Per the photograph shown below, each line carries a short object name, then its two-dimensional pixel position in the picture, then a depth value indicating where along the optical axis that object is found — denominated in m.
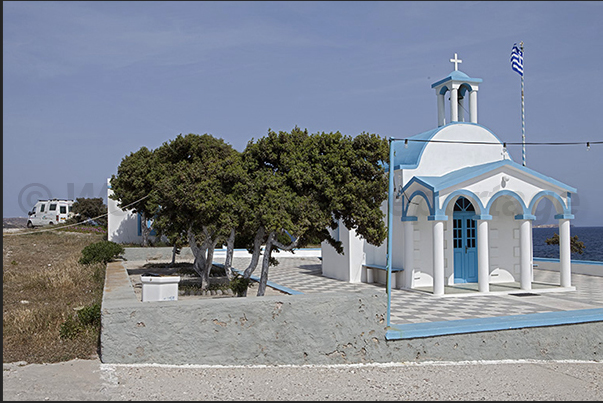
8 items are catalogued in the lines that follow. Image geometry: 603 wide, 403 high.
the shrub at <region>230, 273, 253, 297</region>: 10.76
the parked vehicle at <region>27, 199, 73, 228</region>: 37.31
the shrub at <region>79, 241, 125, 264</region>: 18.67
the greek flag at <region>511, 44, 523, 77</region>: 17.22
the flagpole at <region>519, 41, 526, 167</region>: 16.41
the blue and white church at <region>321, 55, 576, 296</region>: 14.21
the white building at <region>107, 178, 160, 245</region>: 28.67
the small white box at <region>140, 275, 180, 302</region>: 8.13
